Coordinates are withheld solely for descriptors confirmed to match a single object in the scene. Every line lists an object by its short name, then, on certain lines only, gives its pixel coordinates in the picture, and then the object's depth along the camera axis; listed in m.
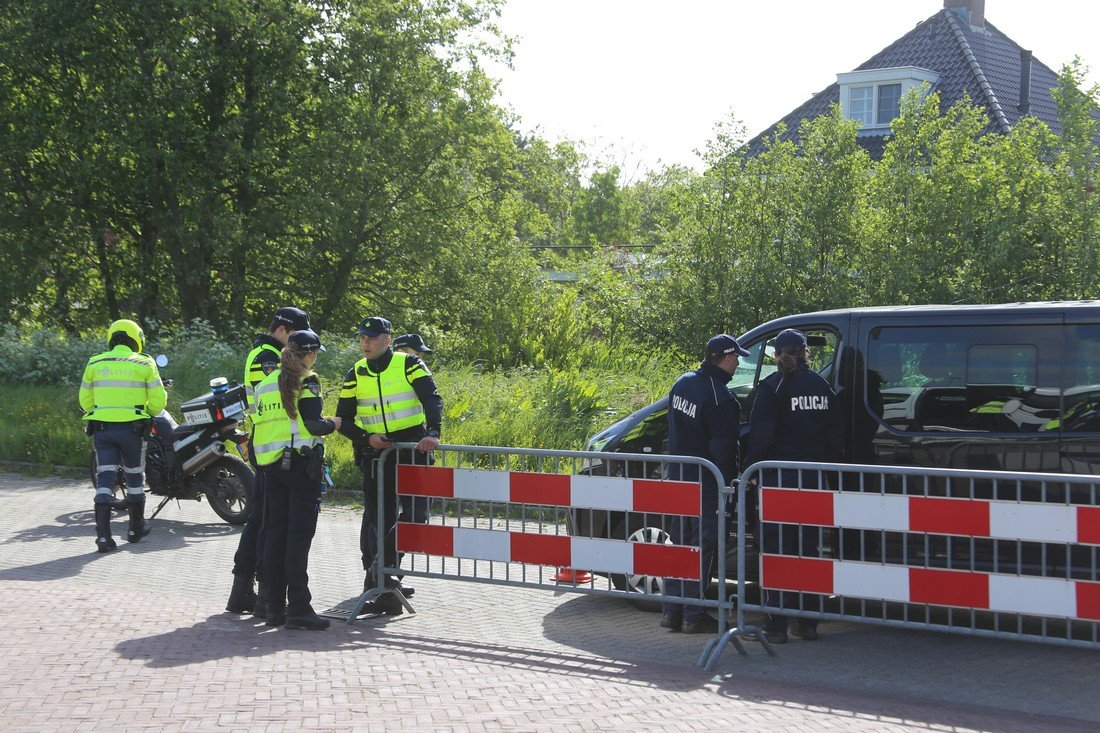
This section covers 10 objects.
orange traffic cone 7.79
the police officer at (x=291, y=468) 7.12
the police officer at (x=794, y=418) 6.96
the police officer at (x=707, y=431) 7.07
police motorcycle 10.26
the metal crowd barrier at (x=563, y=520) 6.64
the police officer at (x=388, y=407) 7.54
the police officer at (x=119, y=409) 9.42
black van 6.51
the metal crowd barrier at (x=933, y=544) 5.73
